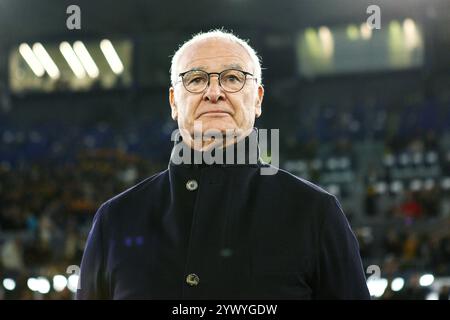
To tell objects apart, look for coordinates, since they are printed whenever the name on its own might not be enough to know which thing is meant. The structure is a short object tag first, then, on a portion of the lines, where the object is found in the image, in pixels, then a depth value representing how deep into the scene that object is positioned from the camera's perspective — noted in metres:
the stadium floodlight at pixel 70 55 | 22.61
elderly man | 1.83
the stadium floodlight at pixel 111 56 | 22.34
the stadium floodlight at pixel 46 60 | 22.52
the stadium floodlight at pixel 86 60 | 22.41
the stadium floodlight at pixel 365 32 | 20.64
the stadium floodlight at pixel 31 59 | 22.34
